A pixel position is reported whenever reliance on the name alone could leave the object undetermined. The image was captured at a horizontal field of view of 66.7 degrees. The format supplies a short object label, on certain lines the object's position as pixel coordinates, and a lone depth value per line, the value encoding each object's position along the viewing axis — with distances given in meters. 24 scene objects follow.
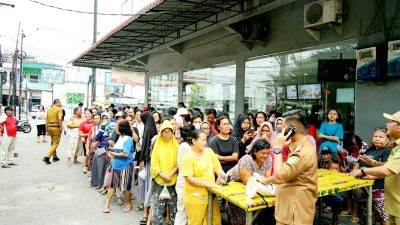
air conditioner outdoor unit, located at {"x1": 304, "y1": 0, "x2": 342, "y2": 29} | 6.50
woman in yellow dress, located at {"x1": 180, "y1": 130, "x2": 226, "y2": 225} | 3.79
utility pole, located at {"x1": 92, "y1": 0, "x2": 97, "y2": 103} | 17.12
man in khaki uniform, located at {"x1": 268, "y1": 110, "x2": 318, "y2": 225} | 2.70
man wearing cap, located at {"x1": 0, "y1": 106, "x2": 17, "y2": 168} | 9.09
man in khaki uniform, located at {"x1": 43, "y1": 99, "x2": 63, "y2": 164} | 9.88
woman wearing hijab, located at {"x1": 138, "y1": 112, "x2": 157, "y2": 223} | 5.13
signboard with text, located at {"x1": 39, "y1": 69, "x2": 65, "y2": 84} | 33.75
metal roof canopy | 7.65
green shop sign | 18.55
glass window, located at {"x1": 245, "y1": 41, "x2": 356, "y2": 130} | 7.06
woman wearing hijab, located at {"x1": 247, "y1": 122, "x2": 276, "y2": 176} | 5.30
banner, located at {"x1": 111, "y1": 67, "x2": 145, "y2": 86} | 15.15
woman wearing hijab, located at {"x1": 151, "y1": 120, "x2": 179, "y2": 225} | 4.48
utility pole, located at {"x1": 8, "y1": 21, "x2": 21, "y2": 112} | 22.74
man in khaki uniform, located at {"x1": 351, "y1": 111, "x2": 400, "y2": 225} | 3.09
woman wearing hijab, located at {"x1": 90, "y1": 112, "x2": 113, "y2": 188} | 7.01
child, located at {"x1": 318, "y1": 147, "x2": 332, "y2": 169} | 5.40
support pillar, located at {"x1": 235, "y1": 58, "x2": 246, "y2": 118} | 9.89
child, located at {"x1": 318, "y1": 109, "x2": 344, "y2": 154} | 5.96
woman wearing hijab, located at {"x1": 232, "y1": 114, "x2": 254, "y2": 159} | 5.69
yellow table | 3.20
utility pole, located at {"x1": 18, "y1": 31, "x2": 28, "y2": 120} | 24.37
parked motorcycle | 19.09
